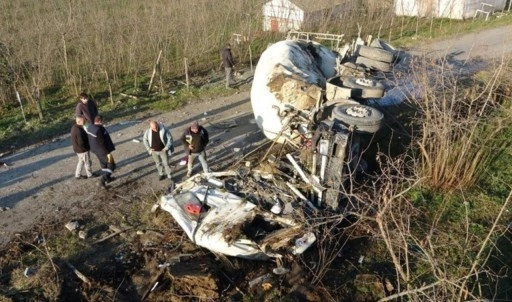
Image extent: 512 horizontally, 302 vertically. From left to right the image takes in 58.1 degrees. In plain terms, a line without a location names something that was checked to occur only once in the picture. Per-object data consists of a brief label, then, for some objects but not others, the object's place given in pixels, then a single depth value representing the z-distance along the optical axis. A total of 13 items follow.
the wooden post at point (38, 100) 11.32
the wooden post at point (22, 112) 11.19
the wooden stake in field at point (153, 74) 13.25
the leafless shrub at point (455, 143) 7.63
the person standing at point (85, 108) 9.24
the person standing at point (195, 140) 8.18
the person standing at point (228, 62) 13.23
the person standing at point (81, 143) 8.16
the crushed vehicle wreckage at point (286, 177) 6.32
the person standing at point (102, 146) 8.10
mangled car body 6.21
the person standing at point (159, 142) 8.12
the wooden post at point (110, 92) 12.41
